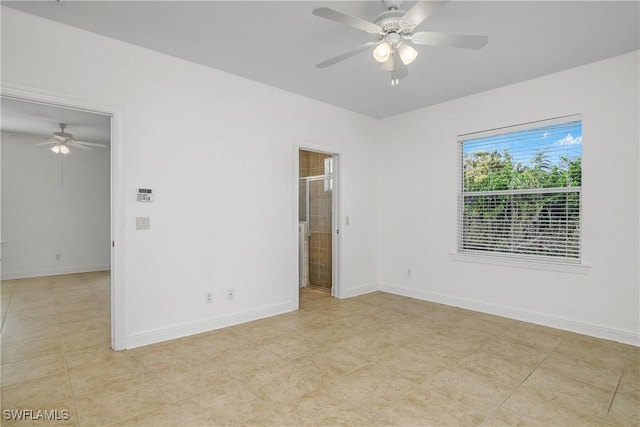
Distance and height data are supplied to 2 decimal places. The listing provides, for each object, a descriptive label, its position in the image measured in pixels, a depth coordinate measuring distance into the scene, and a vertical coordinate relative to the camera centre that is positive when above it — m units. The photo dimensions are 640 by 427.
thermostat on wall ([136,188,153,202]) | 3.06 +0.14
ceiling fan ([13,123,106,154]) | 5.72 +1.23
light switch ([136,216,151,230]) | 3.05 -0.12
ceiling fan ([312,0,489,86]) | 2.03 +1.22
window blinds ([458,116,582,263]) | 3.54 +0.23
